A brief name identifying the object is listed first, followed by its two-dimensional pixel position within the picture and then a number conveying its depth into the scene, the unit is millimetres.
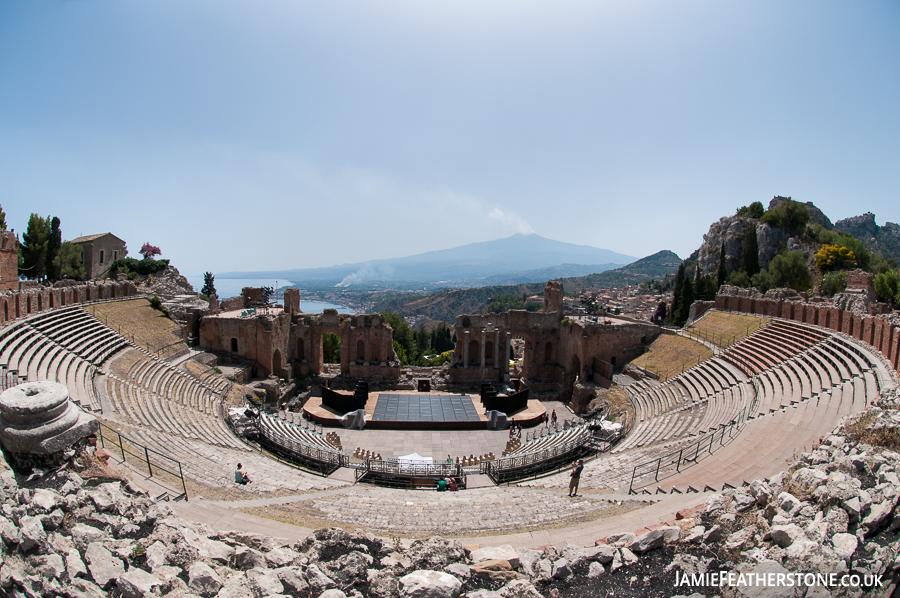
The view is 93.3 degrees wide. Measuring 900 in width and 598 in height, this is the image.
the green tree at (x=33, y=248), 43062
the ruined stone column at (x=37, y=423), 7566
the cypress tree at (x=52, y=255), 45531
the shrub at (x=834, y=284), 42594
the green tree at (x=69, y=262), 45938
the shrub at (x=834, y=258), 51500
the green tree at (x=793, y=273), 50844
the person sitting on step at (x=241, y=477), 14469
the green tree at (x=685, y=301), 54250
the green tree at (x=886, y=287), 37062
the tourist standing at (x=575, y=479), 14852
